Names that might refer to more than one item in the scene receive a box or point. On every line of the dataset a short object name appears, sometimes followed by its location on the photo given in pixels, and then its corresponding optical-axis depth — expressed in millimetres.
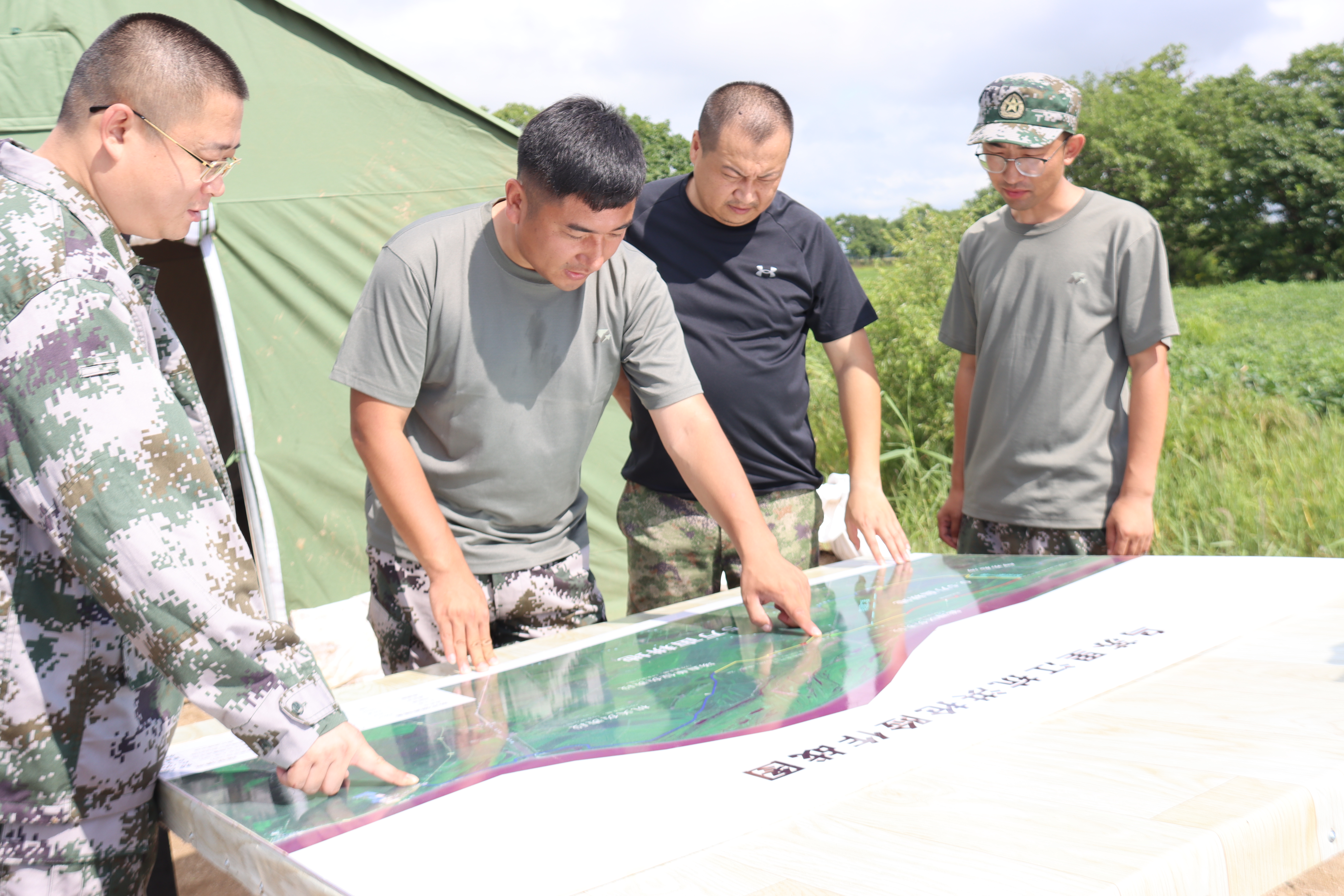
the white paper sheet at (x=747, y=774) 1024
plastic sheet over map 1225
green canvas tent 3695
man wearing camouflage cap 2369
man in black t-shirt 2385
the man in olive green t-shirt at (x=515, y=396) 1774
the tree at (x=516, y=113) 25969
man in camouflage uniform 1076
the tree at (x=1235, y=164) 22188
